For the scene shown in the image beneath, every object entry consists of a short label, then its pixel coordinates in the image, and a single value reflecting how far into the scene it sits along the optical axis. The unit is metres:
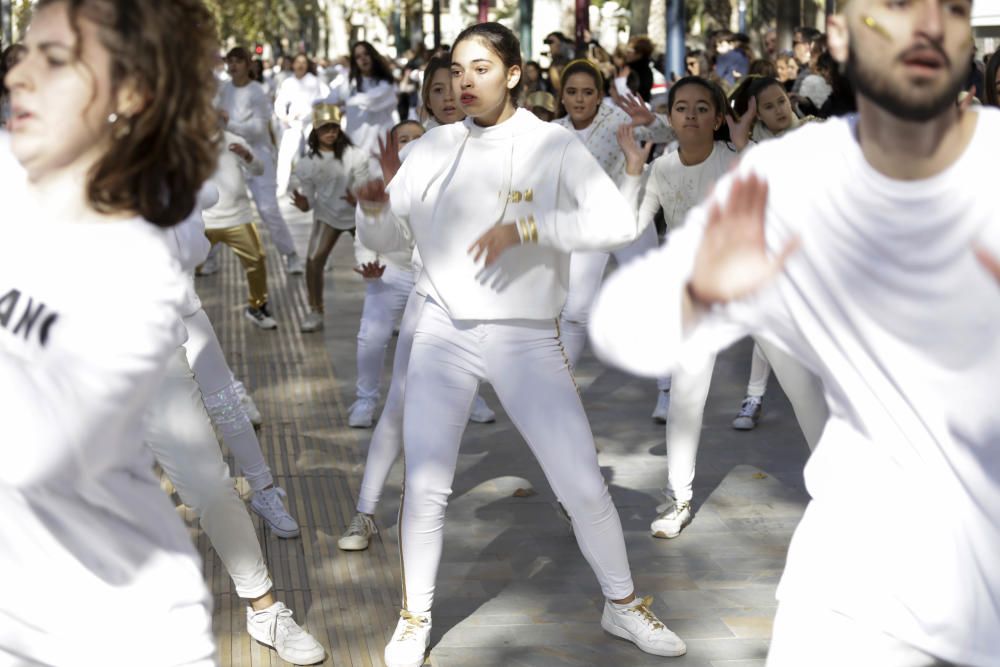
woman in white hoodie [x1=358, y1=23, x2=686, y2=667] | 4.81
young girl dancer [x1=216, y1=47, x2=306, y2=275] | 14.62
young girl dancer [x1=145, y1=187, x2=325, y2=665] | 4.60
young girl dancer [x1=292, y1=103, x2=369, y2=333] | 10.77
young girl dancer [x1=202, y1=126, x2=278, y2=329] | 9.89
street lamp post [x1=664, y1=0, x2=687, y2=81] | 18.83
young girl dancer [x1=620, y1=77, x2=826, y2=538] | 6.47
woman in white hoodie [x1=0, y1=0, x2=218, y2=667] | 2.29
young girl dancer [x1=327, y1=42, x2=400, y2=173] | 17.14
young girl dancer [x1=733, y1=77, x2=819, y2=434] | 8.36
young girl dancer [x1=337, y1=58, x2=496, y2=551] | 6.16
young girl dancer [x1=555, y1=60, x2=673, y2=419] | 8.48
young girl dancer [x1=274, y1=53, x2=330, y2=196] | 19.69
